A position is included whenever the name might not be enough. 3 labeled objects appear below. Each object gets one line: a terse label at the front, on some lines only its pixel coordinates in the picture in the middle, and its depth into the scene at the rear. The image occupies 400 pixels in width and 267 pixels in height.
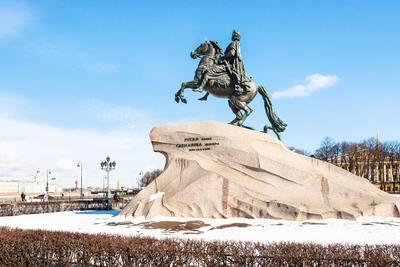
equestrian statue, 17.64
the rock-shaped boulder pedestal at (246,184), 14.73
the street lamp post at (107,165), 38.28
